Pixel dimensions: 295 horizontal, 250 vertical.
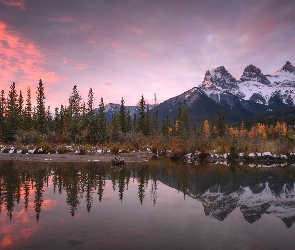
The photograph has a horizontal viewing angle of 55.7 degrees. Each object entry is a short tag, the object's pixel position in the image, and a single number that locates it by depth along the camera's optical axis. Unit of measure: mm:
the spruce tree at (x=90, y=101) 89625
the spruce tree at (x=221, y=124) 108000
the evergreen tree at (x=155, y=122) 102700
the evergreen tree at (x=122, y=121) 88875
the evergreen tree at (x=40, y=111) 77562
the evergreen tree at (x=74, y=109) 65325
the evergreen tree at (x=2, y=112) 63281
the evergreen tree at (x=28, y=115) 77906
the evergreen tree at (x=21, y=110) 72838
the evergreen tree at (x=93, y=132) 63000
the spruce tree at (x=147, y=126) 95062
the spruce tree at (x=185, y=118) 103900
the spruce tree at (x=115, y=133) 64094
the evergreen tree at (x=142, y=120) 95875
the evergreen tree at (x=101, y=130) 63250
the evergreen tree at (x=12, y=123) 62725
